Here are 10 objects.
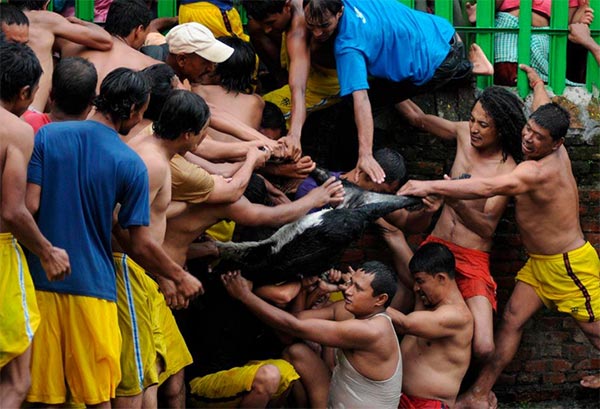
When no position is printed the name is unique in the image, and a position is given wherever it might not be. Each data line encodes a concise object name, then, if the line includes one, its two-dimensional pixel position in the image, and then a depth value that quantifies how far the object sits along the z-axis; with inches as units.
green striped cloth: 480.9
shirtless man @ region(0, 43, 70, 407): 317.8
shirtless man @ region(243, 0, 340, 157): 430.0
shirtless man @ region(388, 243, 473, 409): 426.6
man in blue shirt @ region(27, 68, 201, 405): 332.1
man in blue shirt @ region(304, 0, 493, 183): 429.4
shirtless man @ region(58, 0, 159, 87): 413.2
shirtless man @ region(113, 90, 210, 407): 353.1
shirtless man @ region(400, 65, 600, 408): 435.0
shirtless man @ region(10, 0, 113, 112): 406.2
